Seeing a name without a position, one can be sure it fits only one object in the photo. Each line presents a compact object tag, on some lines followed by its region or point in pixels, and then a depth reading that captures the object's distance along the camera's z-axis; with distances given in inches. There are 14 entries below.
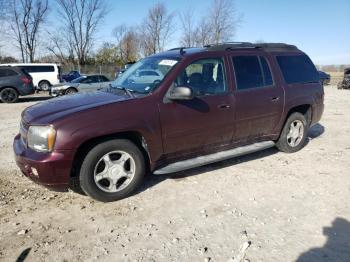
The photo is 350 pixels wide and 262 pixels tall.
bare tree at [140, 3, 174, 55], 1705.2
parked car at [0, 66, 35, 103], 614.5
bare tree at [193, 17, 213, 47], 1444.4
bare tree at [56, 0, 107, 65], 1806.0
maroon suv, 148.6
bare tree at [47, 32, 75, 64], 1824.6
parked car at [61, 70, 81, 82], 1198.8
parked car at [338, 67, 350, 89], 887.5
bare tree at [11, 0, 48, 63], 1648.6
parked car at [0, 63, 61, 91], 895.7
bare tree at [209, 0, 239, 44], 1424.7
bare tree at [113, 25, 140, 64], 1964.8
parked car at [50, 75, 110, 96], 669.0
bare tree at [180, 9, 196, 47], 1481.3
